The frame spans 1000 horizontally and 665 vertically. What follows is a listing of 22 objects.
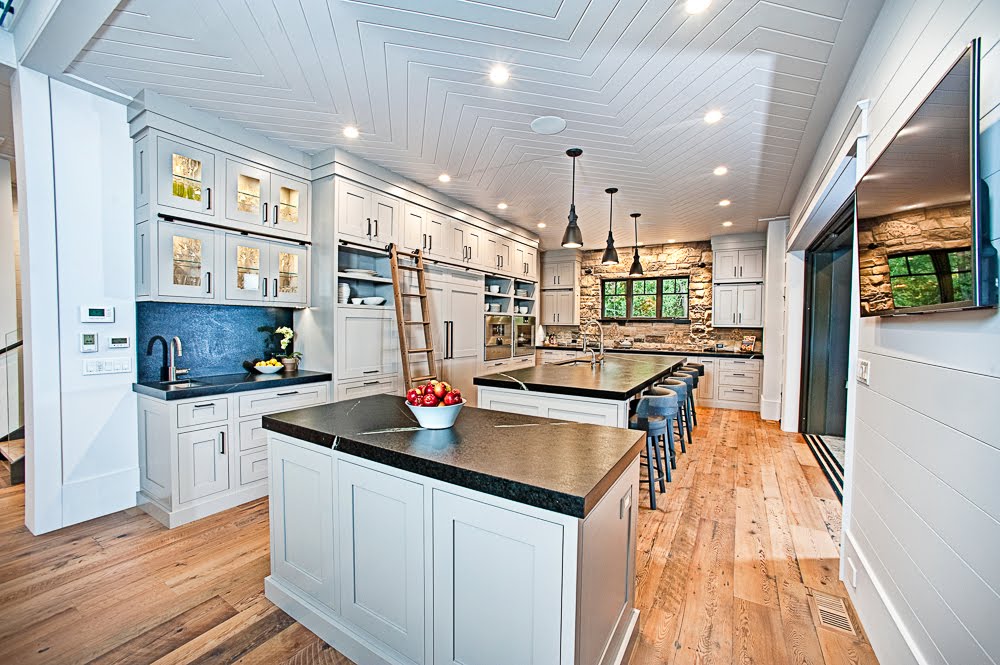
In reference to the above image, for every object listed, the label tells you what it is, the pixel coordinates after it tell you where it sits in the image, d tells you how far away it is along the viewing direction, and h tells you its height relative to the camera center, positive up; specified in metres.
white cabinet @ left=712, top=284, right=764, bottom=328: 6.69 +0.26
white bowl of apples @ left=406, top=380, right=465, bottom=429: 1.81 -0.36
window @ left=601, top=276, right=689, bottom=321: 7.53 +0.41
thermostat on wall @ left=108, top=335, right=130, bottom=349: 2.97 -0.17
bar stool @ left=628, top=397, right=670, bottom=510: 3.16 -0.80
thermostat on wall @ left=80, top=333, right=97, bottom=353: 2.83 -0.17
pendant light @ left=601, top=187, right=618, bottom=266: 4.86 +0.74
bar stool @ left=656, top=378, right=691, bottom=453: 3.87 -0.61
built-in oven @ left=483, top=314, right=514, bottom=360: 5.98 -0.25
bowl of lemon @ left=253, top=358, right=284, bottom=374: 3.63 -0.41
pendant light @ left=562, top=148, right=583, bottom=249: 3.86 +0.77
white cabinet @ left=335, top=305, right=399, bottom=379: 3.85 -0.22
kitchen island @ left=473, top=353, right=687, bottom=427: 3.00 -0.53
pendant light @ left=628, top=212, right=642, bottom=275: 5.54 +0.72
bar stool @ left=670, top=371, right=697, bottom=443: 4.60 -0.67
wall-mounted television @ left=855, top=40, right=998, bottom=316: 1.09 +0.35
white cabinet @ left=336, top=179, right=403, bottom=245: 3.82 +0.99
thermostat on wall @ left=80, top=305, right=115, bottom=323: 2.83 +0.02
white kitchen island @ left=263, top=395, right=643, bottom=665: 1.24 -0.74
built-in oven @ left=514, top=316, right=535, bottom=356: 6.74 -0.25
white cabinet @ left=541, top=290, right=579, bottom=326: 8.08 +0.24
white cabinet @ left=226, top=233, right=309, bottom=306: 3.34 +0.39
